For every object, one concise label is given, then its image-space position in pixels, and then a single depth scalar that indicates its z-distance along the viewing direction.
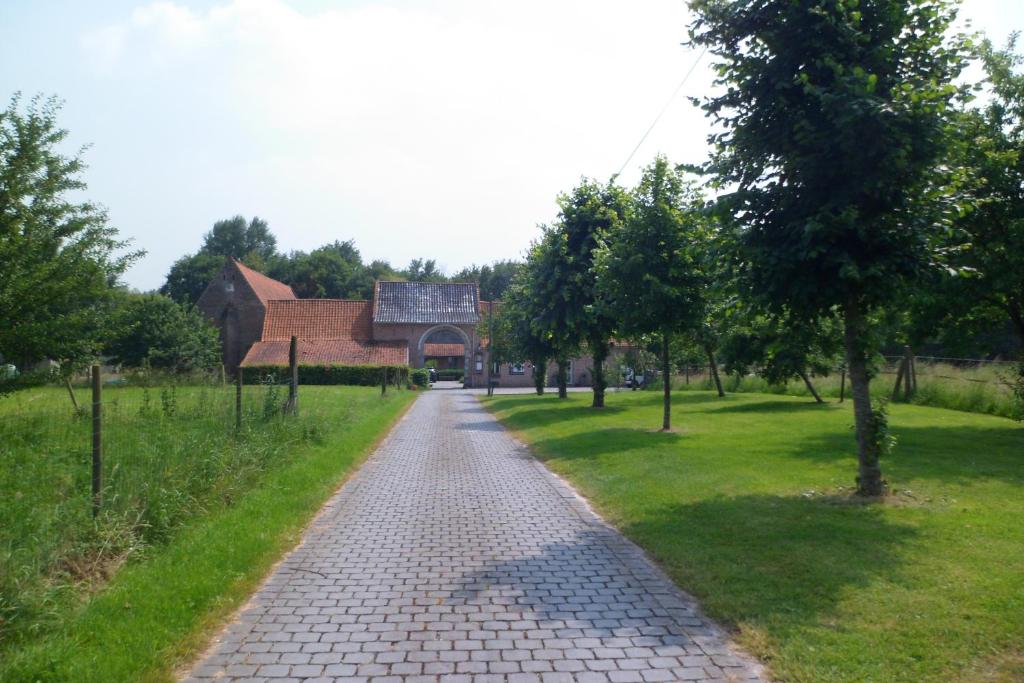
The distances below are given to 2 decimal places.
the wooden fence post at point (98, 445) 7.34
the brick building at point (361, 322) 63.59
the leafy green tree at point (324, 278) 91.00
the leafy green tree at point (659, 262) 17.80
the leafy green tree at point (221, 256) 87.25
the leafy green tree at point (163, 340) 49.75
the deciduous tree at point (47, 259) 11.80
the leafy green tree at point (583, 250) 25.20
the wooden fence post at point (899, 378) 27.73
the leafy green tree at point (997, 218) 15.19
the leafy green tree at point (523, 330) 27.37
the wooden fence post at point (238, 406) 12.78
